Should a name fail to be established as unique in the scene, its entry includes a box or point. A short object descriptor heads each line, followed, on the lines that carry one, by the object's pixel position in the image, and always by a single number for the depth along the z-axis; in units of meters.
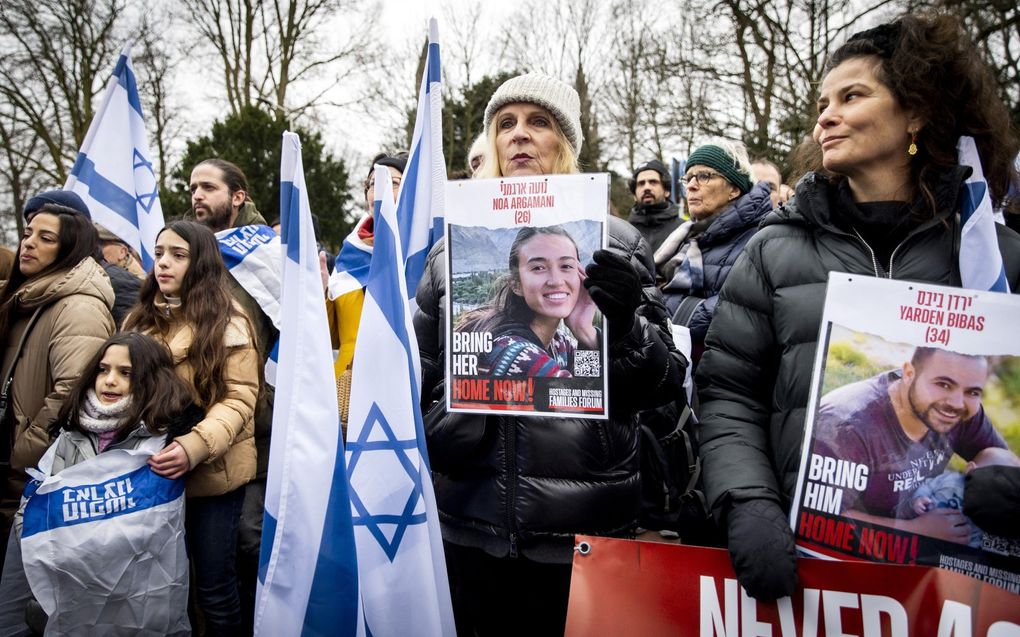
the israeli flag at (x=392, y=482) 2.04
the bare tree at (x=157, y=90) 16.91
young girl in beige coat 2.77
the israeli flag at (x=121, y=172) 4.34
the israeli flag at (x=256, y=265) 3.51
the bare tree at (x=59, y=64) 15.91
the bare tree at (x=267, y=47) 18.84
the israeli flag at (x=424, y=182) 3.11
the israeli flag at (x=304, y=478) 2.00
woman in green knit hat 3.23
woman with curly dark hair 1.54
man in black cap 4.87
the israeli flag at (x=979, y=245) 1.44
